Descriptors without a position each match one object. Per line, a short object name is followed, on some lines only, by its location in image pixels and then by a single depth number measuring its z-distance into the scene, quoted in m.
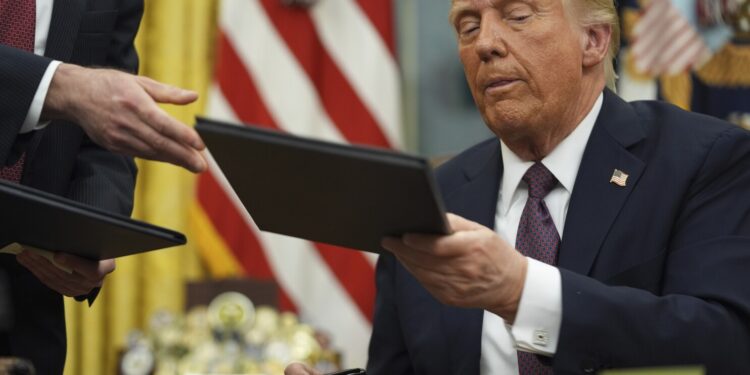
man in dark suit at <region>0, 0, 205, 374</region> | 1.78
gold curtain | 4.54
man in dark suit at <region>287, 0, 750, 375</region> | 1.91
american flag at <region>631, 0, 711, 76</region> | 4.73
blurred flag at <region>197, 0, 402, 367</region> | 4.82
